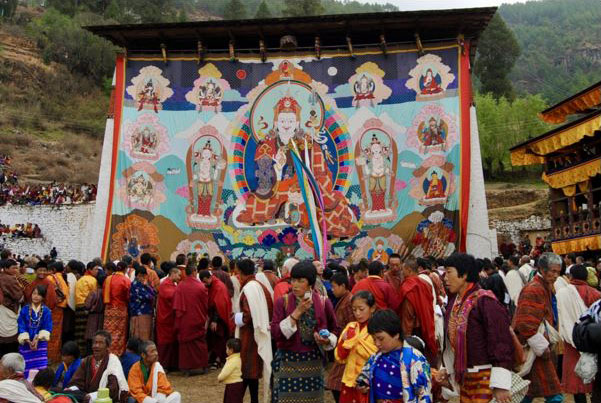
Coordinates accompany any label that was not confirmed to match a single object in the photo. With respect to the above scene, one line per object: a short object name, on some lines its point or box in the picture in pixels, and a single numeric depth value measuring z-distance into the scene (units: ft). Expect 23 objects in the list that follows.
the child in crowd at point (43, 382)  16.76
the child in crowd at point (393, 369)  12.00
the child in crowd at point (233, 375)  20.11
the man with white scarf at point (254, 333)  19.77
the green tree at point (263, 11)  176.28
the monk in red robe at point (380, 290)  21.89
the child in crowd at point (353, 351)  15.79
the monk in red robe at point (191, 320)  28.94
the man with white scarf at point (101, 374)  18.16
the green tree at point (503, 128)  123.65
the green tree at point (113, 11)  206.47
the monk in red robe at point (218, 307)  29.19
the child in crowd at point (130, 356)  19.77
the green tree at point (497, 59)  148.25
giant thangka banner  58.34
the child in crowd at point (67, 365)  19.13
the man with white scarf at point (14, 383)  14.89
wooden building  59.52
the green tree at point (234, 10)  189.16
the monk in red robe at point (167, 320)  29.94
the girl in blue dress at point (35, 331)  24.40
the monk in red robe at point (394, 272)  26.18
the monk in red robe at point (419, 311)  22.17
